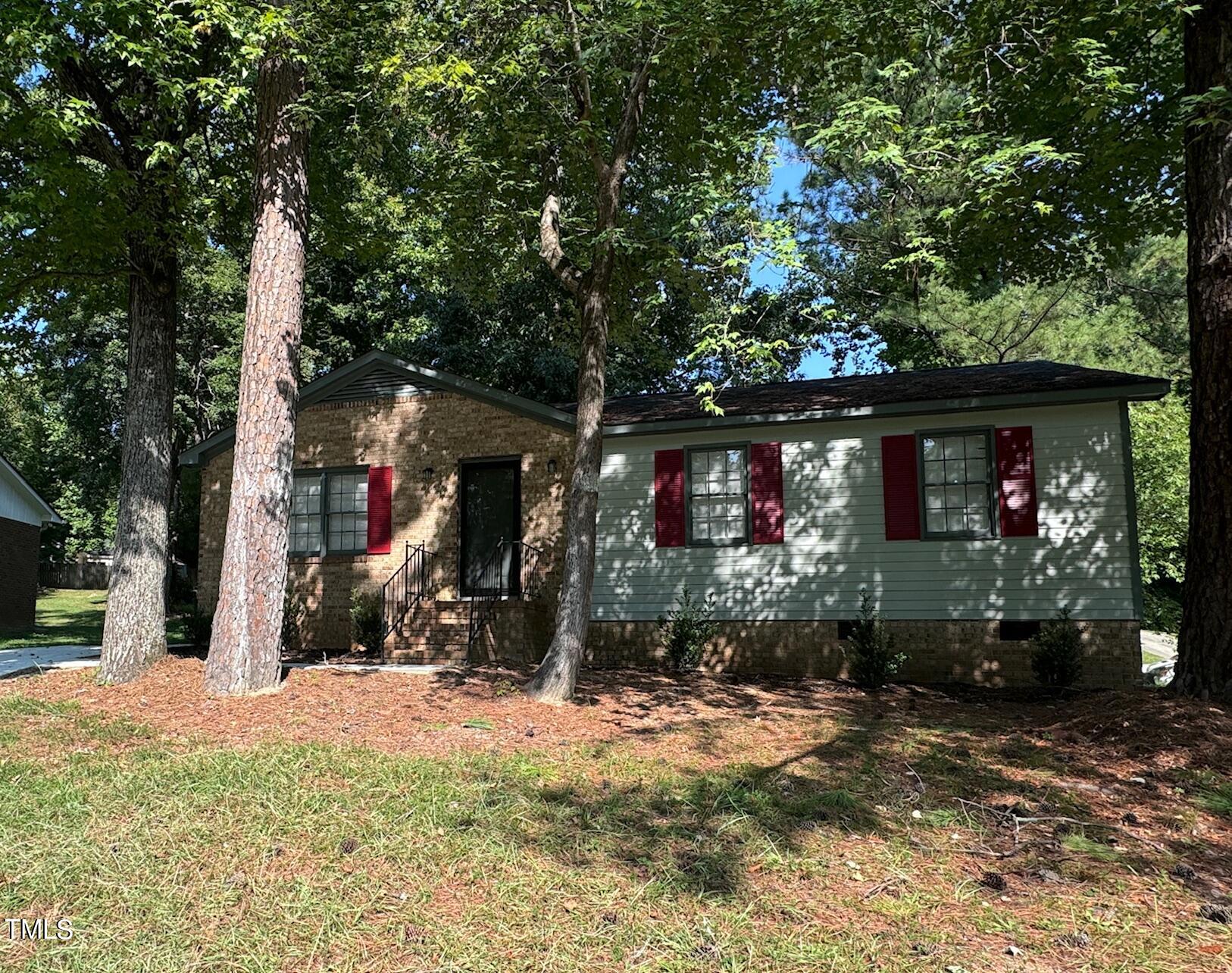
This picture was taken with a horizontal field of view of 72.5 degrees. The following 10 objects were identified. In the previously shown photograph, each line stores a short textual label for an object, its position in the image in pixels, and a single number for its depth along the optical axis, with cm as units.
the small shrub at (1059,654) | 955
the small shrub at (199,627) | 1314
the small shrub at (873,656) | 995
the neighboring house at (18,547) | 2012
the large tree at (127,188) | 755
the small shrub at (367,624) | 1242
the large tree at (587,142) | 787
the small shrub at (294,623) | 1324
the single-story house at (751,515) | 1005
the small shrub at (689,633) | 1121
